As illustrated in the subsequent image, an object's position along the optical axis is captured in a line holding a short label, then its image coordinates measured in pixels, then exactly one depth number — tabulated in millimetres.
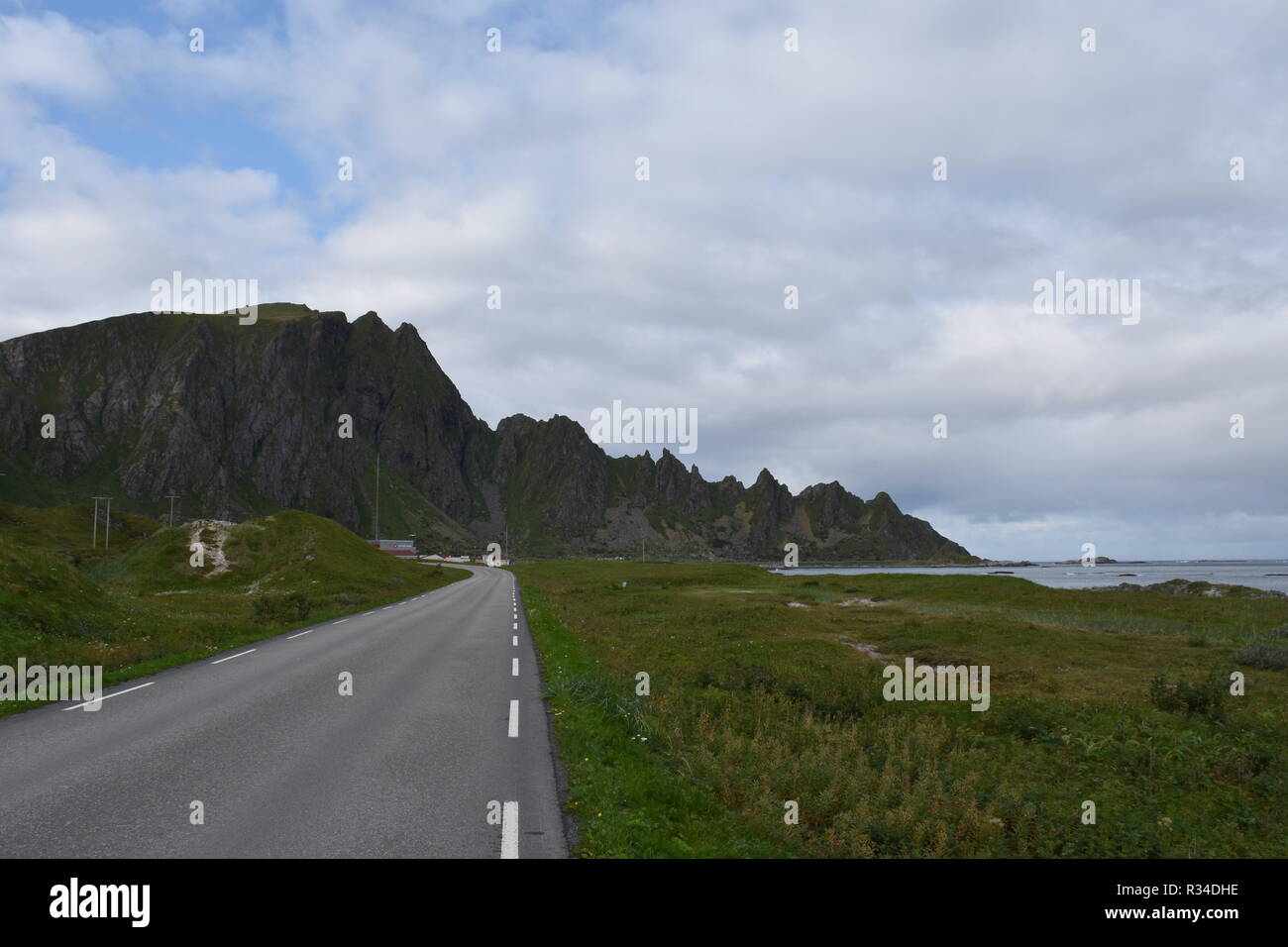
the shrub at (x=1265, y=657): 24125
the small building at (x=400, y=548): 177875
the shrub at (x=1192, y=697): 16859
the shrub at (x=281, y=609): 32312
